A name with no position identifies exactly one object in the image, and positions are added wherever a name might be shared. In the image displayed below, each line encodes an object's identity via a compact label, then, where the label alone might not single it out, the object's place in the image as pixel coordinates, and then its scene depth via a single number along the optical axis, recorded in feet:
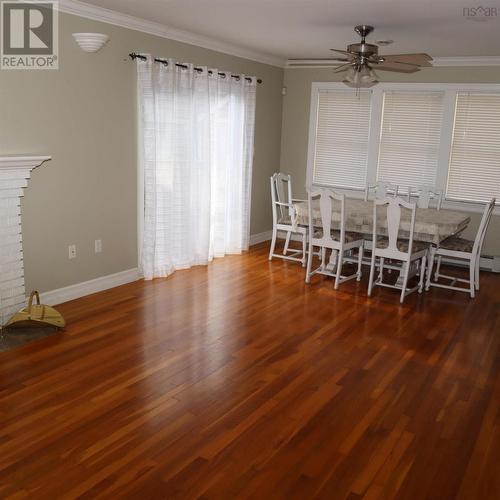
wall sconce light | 15.23
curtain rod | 17.37
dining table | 17.88
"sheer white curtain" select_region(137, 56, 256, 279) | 18.43
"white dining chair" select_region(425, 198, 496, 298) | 18.20
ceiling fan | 15.51
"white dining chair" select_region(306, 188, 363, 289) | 18.71
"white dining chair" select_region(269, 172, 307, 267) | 21.76
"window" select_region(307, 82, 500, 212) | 22.17
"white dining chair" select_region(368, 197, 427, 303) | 17.40
